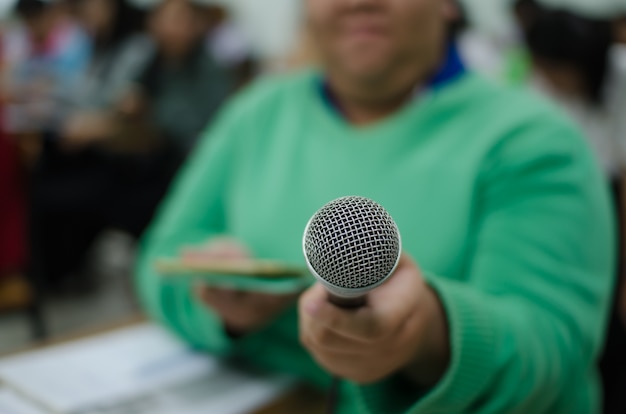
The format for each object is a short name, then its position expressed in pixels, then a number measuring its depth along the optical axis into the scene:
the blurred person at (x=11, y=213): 1.66
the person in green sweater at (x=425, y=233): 0.47
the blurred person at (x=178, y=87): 2.64
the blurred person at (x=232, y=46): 4.25
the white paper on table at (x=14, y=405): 0.63
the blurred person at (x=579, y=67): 1.77
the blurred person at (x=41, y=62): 2.61
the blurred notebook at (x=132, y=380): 0.68
